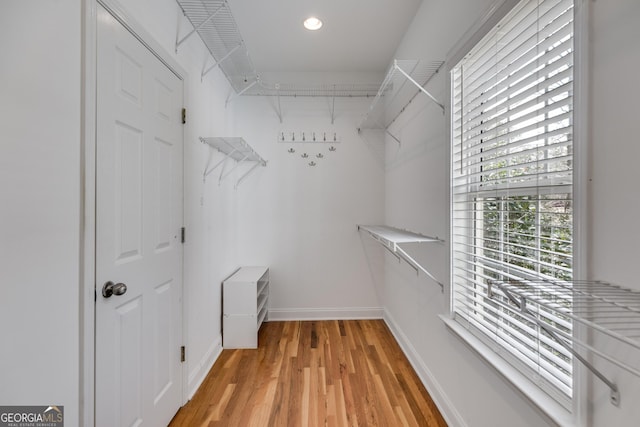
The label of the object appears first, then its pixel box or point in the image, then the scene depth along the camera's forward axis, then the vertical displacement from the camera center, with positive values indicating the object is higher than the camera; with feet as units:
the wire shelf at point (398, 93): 5.56 +3.27
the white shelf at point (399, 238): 5.56 -0.55
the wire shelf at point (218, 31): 5.47 +4.35
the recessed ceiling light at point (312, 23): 7.06 +5.18
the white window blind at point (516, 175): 2.92 +0.56
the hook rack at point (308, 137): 9.86 +2.87
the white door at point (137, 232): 3.63 -0.32
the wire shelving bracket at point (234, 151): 6.80 +1.86
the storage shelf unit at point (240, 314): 8.00 -3.07
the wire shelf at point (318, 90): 9.77 +4.58
